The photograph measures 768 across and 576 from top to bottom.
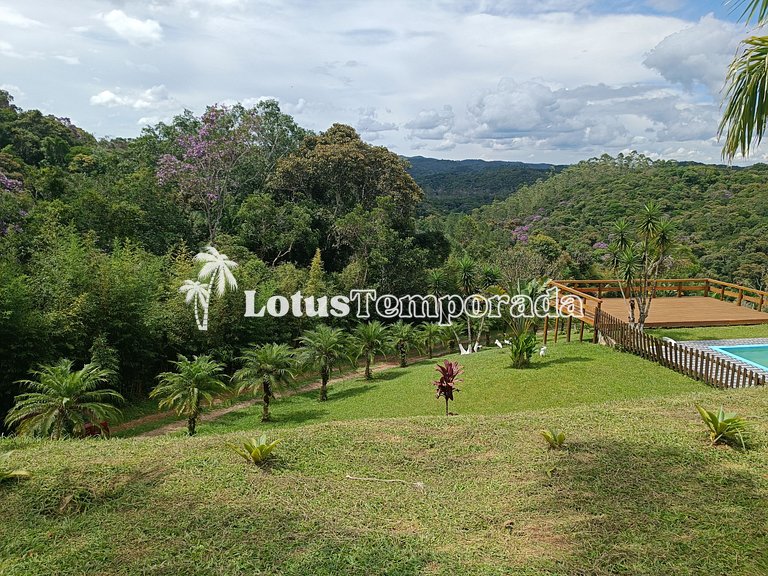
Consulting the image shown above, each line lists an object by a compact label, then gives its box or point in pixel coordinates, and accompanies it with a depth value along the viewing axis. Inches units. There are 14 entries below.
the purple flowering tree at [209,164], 859.4
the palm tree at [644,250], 490.3
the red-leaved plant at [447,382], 314.2
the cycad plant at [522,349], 458.6
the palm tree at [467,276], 785.9
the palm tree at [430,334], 775.1
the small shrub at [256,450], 189.0
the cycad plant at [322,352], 532.4
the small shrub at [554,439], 199.3
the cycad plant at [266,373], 458.6
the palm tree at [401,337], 708.0
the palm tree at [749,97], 130.3
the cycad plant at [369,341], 624.1
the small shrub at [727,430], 196.9
